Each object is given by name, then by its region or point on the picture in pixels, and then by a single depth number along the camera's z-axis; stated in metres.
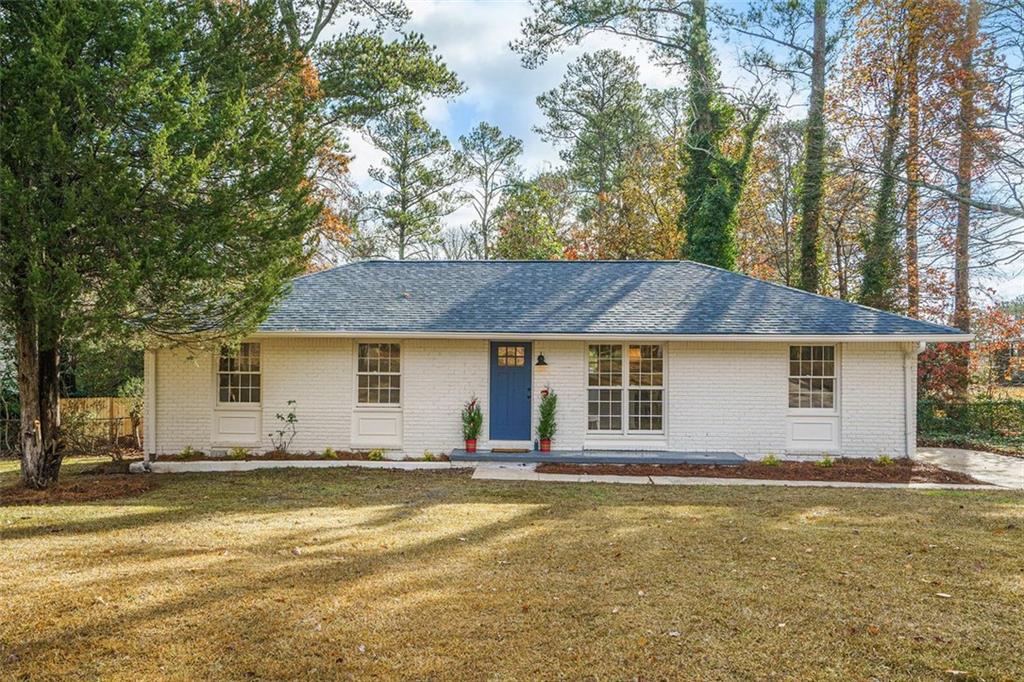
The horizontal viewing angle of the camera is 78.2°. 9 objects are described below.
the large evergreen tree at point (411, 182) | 28.12
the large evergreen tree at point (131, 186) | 7.62
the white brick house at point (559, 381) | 12.03
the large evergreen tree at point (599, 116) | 27.52
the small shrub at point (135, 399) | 15.09
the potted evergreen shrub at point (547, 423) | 12.11
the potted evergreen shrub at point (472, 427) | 12.07
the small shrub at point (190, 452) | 12.30
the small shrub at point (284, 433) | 12.33
